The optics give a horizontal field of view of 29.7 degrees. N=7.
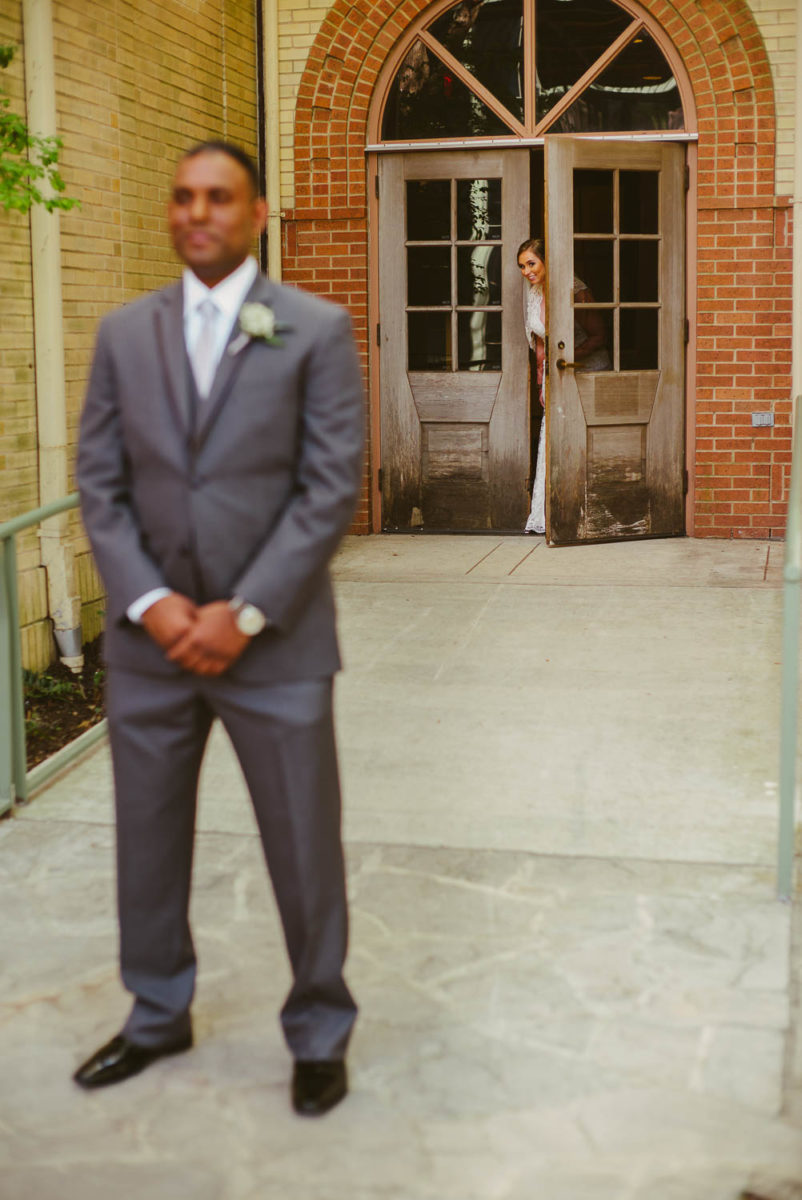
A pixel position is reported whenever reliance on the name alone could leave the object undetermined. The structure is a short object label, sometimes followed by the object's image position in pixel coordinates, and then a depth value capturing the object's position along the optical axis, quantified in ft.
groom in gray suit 9.60
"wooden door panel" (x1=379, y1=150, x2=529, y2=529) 31.04
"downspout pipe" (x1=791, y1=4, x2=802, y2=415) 28.66
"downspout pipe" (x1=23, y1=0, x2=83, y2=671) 22.02
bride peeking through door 30.27
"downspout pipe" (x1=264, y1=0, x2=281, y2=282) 30.83
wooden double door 29.84
